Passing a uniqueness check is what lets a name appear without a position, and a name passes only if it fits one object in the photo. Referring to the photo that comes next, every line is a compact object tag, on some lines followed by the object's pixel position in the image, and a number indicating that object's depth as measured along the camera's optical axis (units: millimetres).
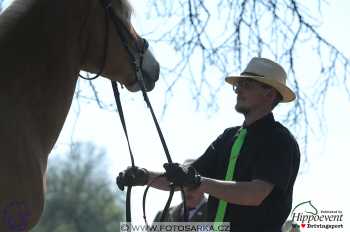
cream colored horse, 7559
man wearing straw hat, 8508
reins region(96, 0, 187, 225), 8570
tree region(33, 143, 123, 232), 63656
